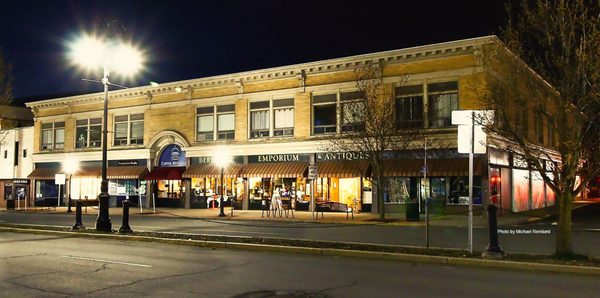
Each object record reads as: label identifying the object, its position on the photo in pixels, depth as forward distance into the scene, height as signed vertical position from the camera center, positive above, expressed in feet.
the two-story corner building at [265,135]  94.89 +10.65
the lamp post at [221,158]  99.55 +5.12
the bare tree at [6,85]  116.67 +20.84
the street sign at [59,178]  113.88 +0.93
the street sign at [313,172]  86.02 +1.90
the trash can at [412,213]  86.12 -4.35
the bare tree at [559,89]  39.65 +7.37
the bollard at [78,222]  65.79 -4.68
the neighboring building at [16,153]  155.53 +8.28
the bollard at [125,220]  61.98 -4.13
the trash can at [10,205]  131.75 -5.38
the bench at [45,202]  144.36 -5.12
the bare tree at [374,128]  85.71 +9.00
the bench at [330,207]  95.82 -3.89
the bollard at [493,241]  40.65 -4.11
